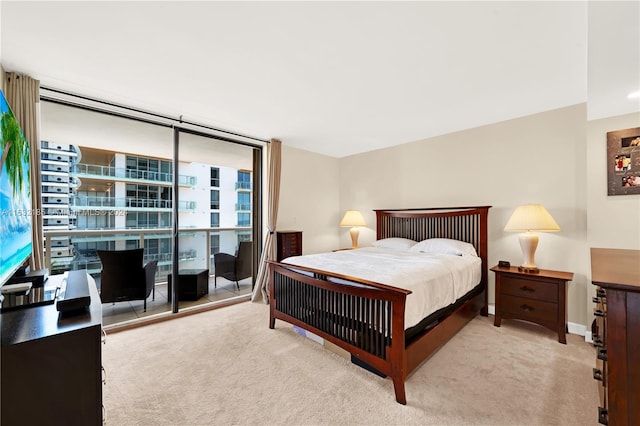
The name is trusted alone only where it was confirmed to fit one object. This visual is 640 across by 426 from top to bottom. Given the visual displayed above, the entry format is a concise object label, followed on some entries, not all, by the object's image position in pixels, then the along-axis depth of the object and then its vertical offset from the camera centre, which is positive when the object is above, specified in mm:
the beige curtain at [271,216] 3898 -31
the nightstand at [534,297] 2566 -886
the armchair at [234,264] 4168 -797
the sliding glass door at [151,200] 2842 +190
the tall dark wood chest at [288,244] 3989 -464
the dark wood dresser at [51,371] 900 -567
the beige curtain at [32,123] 2131 +773
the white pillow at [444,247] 3195 -438
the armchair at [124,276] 3103 -750
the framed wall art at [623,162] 2438 +477
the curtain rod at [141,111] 2503 +1182
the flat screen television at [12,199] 1242 +95
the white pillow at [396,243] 3752 -450
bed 1853 -840
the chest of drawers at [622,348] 953 -513
